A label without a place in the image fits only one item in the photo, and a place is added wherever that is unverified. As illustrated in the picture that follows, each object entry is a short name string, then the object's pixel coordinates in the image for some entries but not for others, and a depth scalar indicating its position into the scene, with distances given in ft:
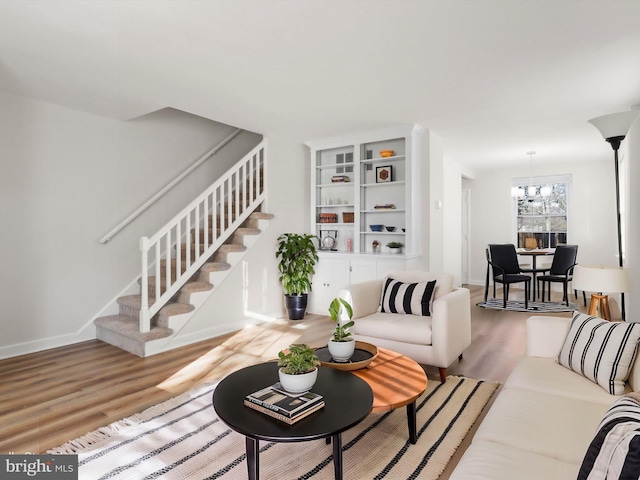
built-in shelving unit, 15.98
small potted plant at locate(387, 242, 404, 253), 16.42
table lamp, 7.43
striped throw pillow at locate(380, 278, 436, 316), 10.80
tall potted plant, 16.98
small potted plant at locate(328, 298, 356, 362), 7.31
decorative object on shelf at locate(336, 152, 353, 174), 18.12
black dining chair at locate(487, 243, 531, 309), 19.45
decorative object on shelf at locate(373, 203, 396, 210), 16.70
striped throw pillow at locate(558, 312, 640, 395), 5.75
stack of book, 4.96
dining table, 20.70
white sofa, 3.97
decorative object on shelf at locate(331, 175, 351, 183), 17.94
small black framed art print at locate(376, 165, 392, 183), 16.87
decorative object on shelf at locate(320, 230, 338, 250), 18.43
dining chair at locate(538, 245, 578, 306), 19.27
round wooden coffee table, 6.01
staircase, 12.31
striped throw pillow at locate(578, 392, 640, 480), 2.65
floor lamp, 10.23
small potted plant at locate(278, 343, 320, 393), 5.55
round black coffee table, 4.68
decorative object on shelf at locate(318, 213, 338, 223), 18.43
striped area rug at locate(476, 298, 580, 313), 18.61
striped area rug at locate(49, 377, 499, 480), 5.98
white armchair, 9.45
